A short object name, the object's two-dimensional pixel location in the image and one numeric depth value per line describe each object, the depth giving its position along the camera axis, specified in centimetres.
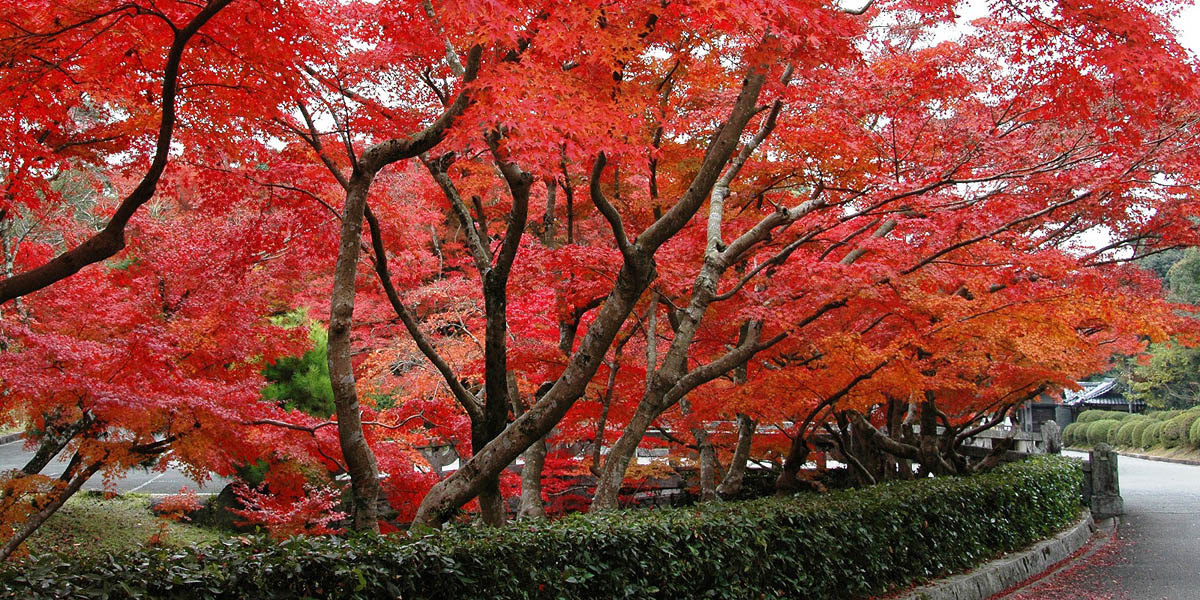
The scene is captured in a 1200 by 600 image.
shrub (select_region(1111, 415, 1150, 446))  3020
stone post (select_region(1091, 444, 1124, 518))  1447
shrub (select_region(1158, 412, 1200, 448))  2653
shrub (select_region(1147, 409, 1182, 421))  2818
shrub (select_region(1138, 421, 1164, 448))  2865
